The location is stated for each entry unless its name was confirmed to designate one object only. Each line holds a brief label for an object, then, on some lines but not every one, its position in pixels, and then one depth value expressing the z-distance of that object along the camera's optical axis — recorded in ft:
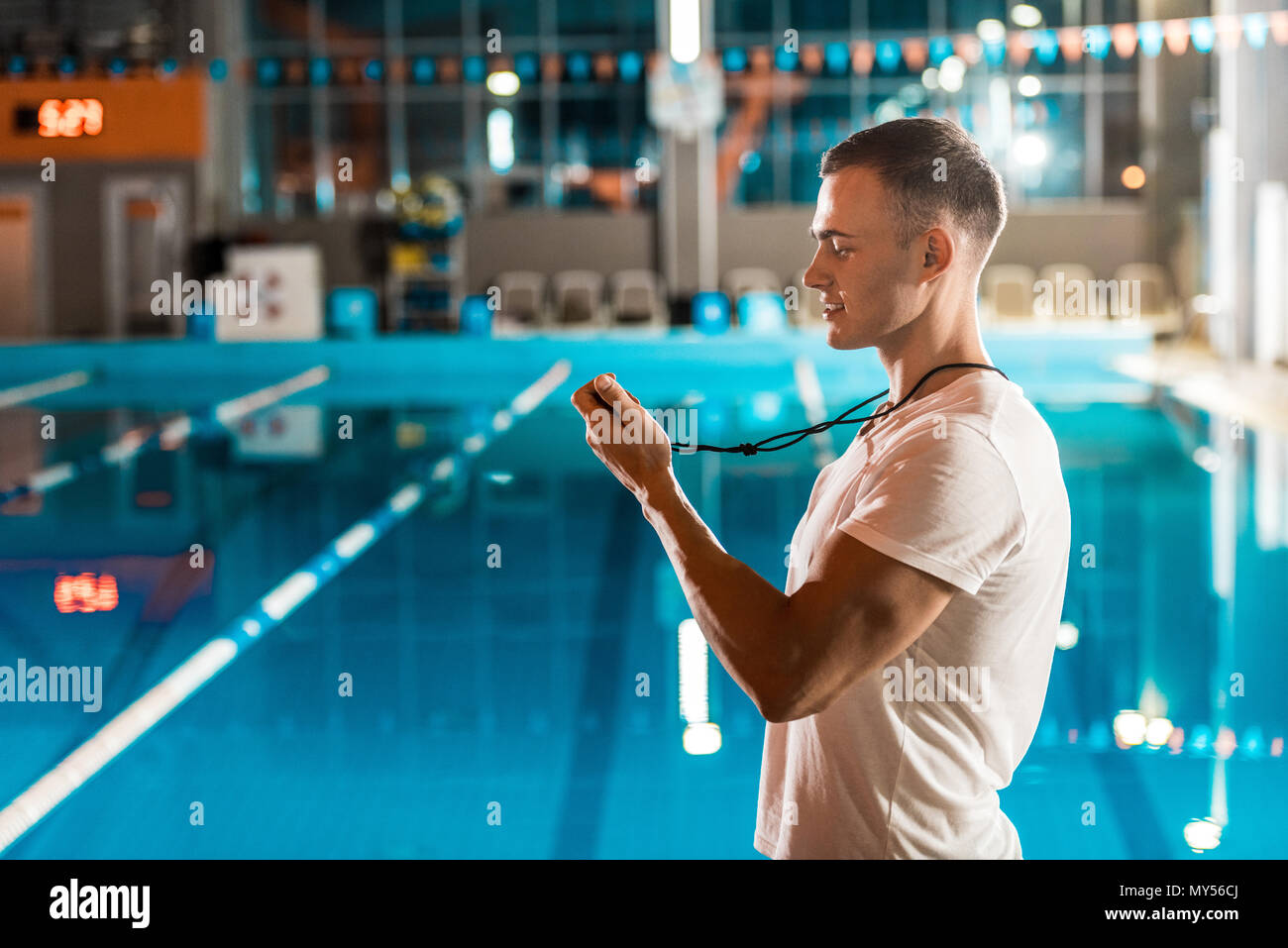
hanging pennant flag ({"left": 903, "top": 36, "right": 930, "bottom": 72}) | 45.37
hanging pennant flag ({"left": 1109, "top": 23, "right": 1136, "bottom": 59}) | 39.52
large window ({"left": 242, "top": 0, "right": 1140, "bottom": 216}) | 63.93
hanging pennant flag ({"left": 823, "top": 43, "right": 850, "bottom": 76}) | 47.97
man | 3.85
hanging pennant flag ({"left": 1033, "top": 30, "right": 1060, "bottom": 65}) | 42.45
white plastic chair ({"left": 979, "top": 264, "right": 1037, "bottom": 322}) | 56.44
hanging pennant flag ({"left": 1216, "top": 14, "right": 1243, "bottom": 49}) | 38.52
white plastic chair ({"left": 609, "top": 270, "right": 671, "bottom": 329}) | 58.70
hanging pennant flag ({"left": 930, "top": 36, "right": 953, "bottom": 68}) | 43.93
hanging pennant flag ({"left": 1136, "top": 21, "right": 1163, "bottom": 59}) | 39.75
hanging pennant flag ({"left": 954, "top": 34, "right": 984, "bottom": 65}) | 43.14
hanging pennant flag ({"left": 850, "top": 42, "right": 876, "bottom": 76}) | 49.55
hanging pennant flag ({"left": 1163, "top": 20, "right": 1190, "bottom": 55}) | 39.01
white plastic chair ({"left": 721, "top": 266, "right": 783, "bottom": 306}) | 58.90
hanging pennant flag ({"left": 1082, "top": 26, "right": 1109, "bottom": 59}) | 37.45
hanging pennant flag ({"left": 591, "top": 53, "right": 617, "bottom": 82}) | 55.98
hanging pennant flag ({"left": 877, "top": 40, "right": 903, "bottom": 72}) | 45.00
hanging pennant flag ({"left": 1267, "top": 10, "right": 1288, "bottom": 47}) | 36.47
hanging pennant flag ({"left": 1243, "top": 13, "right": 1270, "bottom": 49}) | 36.91
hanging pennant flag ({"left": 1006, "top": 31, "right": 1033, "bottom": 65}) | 42.47
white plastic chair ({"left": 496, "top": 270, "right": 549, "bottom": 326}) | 59.31
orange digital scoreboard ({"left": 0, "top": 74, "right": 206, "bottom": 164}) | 61.00
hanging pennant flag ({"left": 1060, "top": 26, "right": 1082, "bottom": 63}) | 42.50
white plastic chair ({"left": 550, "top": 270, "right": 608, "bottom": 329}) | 58.80
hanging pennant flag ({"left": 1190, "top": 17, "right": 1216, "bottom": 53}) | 38.09
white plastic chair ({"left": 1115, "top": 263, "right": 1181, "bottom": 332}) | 56.76
